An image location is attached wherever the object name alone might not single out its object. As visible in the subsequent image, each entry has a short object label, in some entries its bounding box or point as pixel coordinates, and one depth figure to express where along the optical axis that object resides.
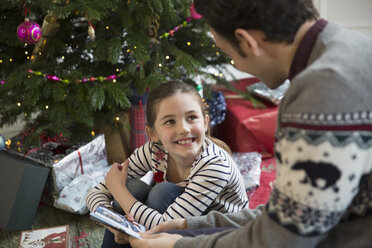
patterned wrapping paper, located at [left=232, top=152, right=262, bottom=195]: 1.86
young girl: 1.16
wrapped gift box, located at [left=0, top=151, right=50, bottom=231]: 1.71
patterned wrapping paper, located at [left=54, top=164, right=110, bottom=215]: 1.80
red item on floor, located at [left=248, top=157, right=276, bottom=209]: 1.88
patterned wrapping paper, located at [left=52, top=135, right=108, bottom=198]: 1.86
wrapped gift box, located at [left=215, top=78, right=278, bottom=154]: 2.22
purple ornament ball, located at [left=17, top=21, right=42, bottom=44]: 1.55
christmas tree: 1.64
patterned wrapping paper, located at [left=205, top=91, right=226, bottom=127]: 2.21
